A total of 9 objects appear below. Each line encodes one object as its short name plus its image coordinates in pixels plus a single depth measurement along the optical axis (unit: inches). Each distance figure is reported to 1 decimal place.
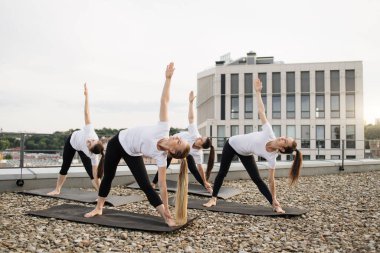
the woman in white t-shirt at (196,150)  281.3
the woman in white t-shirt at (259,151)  214.2
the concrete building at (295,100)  1715.1
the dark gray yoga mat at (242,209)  234.2
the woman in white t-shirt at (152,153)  169.0
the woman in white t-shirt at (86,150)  244.7
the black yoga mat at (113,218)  186.9
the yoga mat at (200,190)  306.8
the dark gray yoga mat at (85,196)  259.1
